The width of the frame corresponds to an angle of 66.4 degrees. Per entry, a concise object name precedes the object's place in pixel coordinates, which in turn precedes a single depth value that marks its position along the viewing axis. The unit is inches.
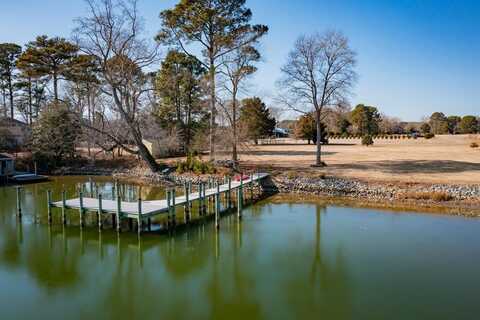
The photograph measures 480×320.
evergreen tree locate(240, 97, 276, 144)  2150.6
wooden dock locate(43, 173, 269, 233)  537.0
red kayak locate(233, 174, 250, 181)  869.2
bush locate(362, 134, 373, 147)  2052.2
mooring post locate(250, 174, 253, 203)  837.8
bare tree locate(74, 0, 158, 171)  1002.7
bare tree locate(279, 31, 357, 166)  1019.9
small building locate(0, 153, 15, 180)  1056.8
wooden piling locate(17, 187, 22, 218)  634.0
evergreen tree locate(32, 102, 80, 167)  1215.6
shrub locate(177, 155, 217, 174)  1027.3
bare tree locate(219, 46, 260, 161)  983.0
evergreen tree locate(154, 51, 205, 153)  1396.4
